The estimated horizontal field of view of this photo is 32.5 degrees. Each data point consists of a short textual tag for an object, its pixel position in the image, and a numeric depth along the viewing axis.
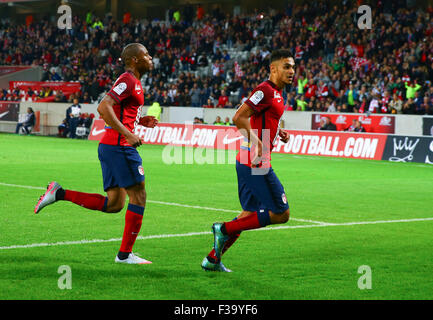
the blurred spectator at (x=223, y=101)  33.98
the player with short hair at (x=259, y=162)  6.85
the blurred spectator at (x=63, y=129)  35.91
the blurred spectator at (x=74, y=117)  34.97
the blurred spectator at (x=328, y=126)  27.85
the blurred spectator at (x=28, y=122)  37.28
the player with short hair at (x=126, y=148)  7.22
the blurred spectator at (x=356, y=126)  26.59
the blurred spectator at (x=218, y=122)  30.04
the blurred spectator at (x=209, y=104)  33.93
